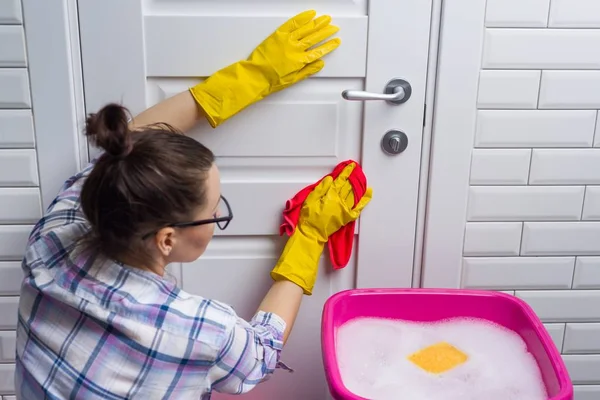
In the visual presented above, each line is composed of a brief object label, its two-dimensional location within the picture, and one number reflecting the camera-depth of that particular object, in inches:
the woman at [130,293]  35.1
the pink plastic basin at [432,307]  48.6
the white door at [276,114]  49.3
